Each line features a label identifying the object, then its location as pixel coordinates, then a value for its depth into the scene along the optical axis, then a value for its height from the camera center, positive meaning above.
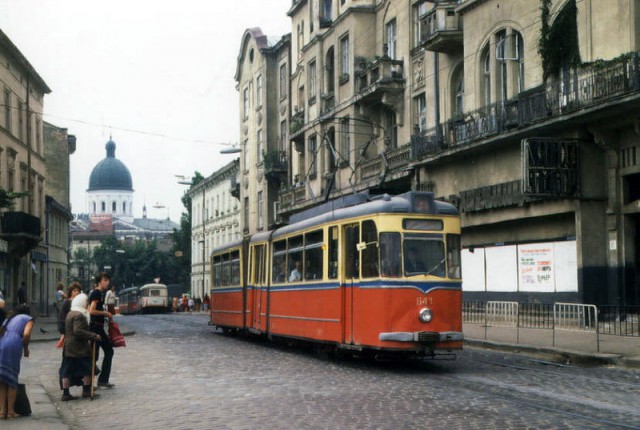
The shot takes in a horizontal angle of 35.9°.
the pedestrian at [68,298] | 15.69 -0.28
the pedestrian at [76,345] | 13.70 -0.88
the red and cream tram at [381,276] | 16.80 +0.06
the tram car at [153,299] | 79.81 -1.44
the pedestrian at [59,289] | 32.24 -0.25
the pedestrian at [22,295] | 39.51 -0.50
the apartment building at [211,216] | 76.62 +5.55
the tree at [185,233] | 102.25 +4.97
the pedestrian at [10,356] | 11.76 -0.88
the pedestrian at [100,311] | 14.43 -0.42
